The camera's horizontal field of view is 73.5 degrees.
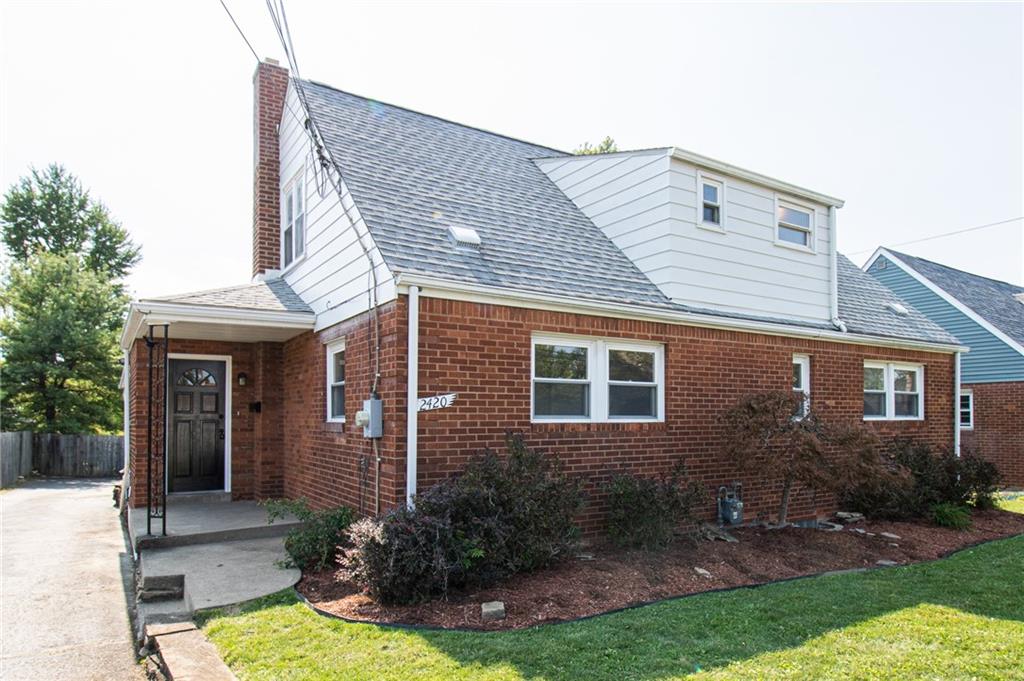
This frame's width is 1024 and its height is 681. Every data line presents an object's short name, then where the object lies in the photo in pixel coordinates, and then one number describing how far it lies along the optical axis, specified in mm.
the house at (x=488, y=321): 7477
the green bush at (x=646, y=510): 7711
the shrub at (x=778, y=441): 8363
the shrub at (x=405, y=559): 5719
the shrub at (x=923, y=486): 10666
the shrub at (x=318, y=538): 6969
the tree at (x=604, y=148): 29281
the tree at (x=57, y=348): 24641
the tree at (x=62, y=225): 33625
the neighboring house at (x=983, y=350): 18656
